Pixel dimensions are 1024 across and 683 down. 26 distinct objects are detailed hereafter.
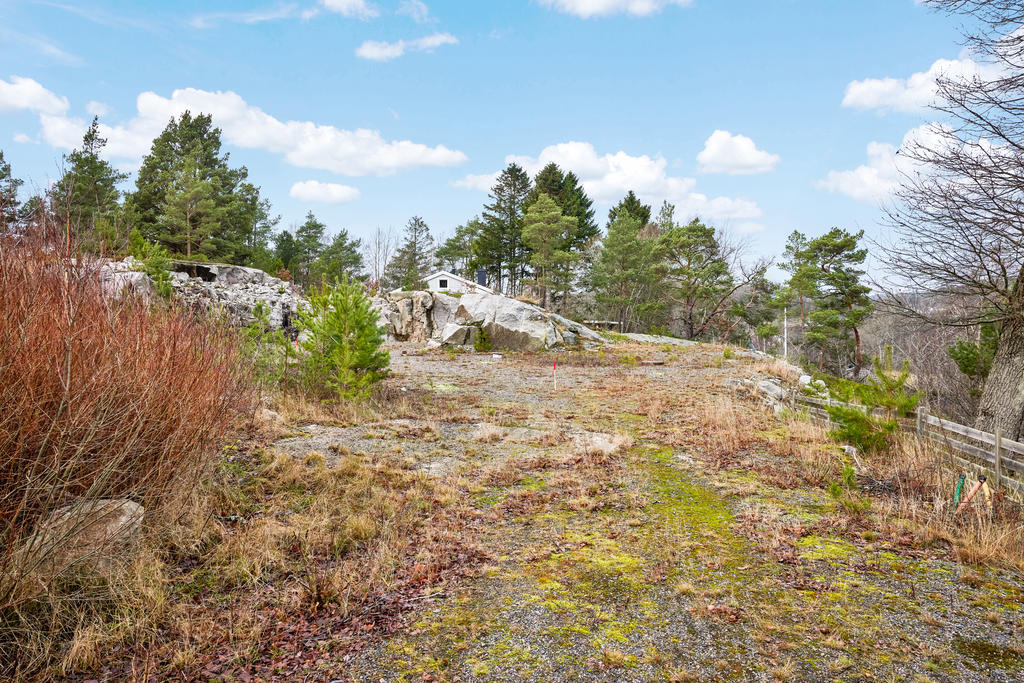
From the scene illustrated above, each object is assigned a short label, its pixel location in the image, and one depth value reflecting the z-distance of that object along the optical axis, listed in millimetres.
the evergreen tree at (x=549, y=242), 33969
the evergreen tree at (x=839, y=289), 26625
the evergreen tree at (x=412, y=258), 54772
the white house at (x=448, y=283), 38531
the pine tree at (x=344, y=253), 49041
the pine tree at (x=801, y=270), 27352
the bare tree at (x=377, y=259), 59781
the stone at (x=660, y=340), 29094
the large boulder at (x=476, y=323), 23344
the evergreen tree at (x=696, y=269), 32500
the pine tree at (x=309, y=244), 47812
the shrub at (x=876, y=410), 7121
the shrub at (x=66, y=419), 2928
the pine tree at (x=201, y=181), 30406
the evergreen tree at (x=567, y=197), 41688
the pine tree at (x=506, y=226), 41562
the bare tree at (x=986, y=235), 7461
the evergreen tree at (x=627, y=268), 33656
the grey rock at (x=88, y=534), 3027
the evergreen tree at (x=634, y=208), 45594
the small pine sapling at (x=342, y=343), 9260
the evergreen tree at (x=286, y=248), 45969
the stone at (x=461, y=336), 23547
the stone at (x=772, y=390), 12019
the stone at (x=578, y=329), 27000
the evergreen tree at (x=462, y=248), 48469
